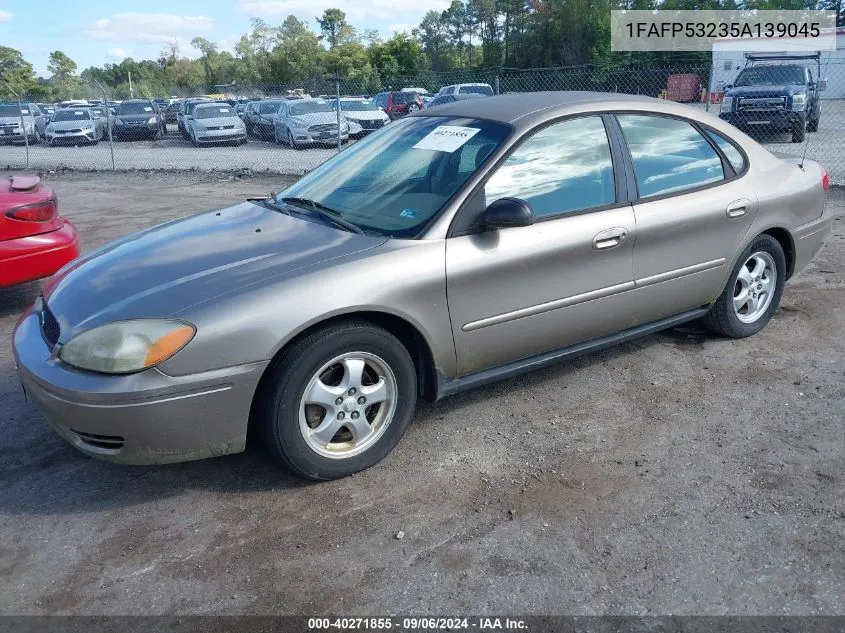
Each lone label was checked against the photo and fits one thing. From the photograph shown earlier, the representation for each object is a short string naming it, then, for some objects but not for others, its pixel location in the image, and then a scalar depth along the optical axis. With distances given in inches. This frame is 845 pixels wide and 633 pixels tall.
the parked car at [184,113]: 977.5
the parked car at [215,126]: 880.3
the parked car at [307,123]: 784.3
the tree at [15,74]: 2705.7
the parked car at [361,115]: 839.7
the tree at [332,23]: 3868.6
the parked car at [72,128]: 989.2
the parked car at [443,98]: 892.9
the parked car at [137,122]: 1042.7
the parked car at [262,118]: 931.3
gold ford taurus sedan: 115.2
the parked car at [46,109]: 1205.5
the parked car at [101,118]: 1091.9
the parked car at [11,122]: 990.4
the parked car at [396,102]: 1010.1
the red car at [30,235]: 209.2
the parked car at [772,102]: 608.7
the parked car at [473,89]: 972.0
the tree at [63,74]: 2807.6
